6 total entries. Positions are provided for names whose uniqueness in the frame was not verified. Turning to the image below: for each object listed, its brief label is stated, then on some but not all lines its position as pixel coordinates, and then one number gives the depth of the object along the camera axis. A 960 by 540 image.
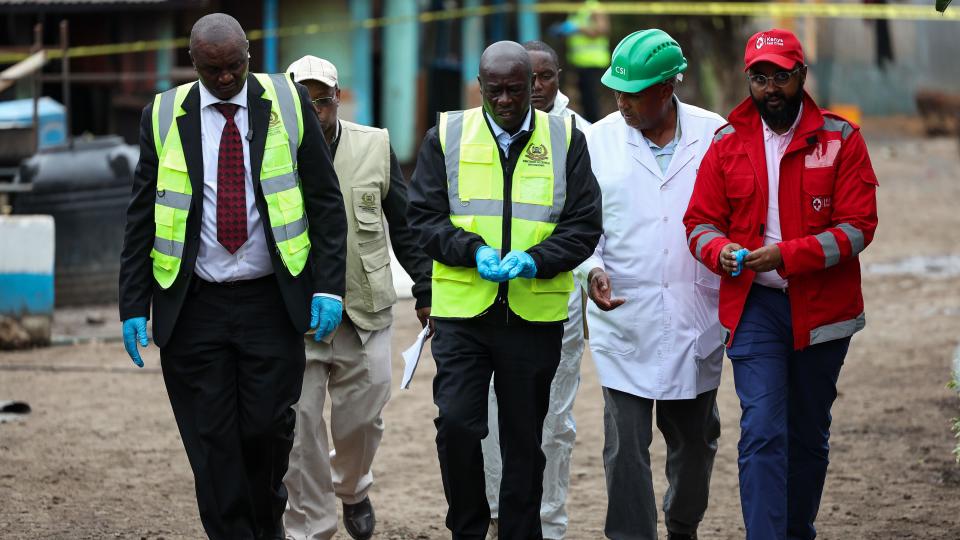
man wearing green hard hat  12.32
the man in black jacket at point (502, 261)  11.41
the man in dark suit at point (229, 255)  11.20
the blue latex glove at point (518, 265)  11.05
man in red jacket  11.44
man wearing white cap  13.16
